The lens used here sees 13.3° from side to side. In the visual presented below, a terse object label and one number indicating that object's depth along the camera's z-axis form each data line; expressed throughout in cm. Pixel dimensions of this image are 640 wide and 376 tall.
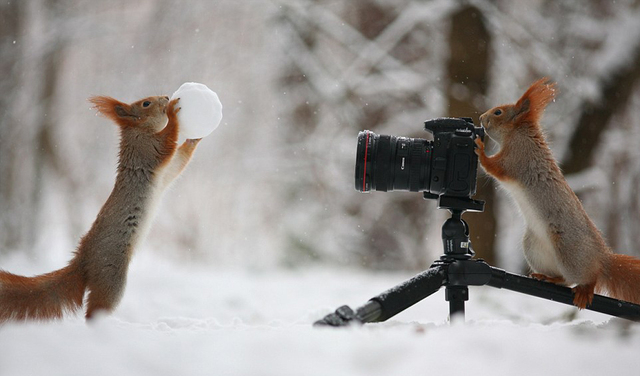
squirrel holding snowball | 388
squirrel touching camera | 396
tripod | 391
